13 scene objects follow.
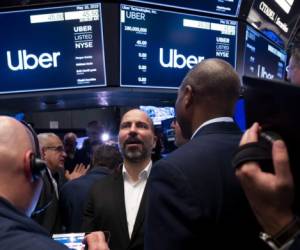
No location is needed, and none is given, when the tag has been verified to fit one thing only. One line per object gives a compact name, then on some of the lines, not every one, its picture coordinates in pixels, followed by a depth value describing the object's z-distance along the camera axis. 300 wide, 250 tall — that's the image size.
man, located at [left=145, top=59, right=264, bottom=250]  0.94
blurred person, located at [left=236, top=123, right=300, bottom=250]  0.62
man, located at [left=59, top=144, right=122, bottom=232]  2.15
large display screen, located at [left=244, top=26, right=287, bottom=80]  2.55
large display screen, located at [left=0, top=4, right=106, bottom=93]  2.04
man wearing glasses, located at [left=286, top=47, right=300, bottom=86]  1.01
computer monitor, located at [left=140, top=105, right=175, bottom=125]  3.43
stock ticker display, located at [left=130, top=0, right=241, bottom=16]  2.17
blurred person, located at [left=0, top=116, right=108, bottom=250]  0.75
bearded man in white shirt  1.69
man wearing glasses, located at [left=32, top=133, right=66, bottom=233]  2.10
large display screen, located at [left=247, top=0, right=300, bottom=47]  2.56
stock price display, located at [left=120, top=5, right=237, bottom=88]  2.06
